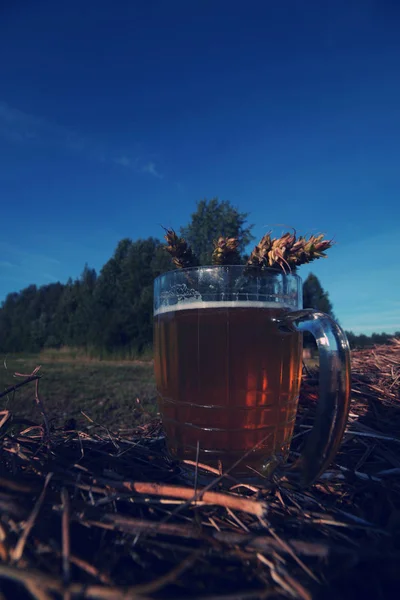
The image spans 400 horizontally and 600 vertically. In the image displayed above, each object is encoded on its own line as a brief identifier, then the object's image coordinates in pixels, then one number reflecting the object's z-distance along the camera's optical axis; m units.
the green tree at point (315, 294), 30.49
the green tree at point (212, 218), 19.66
